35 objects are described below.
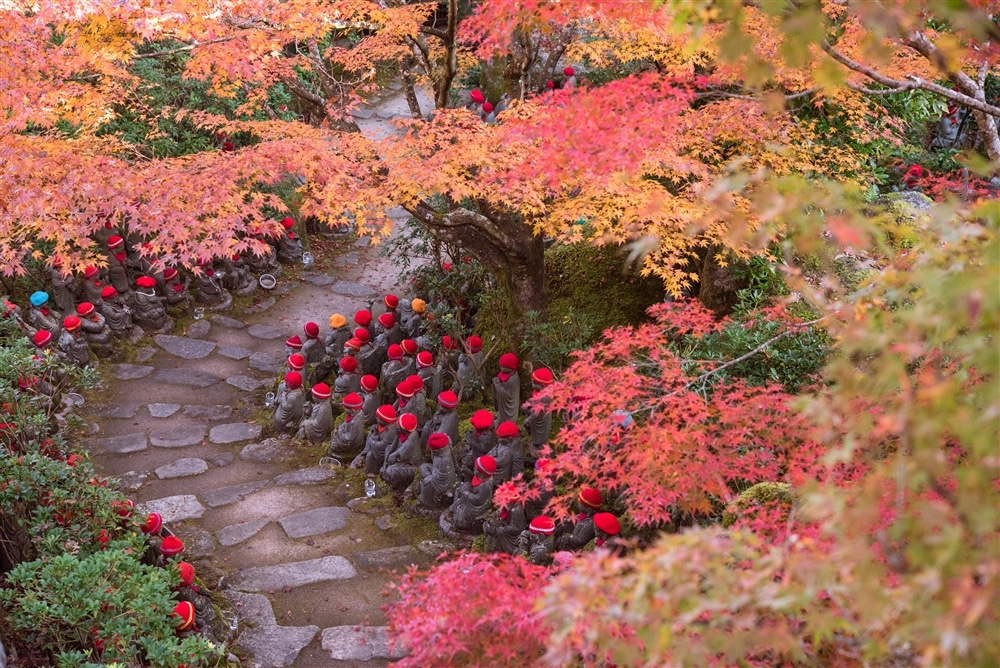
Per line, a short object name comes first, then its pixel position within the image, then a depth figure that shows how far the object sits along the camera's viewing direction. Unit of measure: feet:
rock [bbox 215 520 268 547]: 27.78
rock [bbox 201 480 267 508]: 30.07
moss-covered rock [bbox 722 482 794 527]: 19.33
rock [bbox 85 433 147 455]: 32.78
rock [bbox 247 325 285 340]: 43.14
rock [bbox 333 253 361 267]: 52.12
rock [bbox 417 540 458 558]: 27.20
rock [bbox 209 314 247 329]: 43.59
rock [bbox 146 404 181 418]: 35.78
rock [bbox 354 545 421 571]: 26.63
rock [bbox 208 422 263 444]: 34.45
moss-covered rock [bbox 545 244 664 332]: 35.27
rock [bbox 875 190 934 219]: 33.40
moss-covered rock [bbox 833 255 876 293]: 27.88
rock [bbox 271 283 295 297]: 47.47
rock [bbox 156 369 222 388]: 38.32
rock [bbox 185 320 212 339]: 42.22
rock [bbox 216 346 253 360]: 40.96
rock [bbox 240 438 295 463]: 33.09
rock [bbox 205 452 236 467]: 32.68
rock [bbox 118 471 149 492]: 30.58
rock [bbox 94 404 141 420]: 35.22
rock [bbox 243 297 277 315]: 45.27
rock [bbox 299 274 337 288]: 49.27
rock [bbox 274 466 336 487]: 31.40
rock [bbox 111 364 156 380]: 38.14
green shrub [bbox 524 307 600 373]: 31.63
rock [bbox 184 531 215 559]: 27.02
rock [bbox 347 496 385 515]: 29.68
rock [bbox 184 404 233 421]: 35.99
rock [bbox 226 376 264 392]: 38.49
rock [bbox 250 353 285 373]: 40.27
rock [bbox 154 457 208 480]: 31.65
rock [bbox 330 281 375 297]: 48.57
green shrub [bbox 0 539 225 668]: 17.47
